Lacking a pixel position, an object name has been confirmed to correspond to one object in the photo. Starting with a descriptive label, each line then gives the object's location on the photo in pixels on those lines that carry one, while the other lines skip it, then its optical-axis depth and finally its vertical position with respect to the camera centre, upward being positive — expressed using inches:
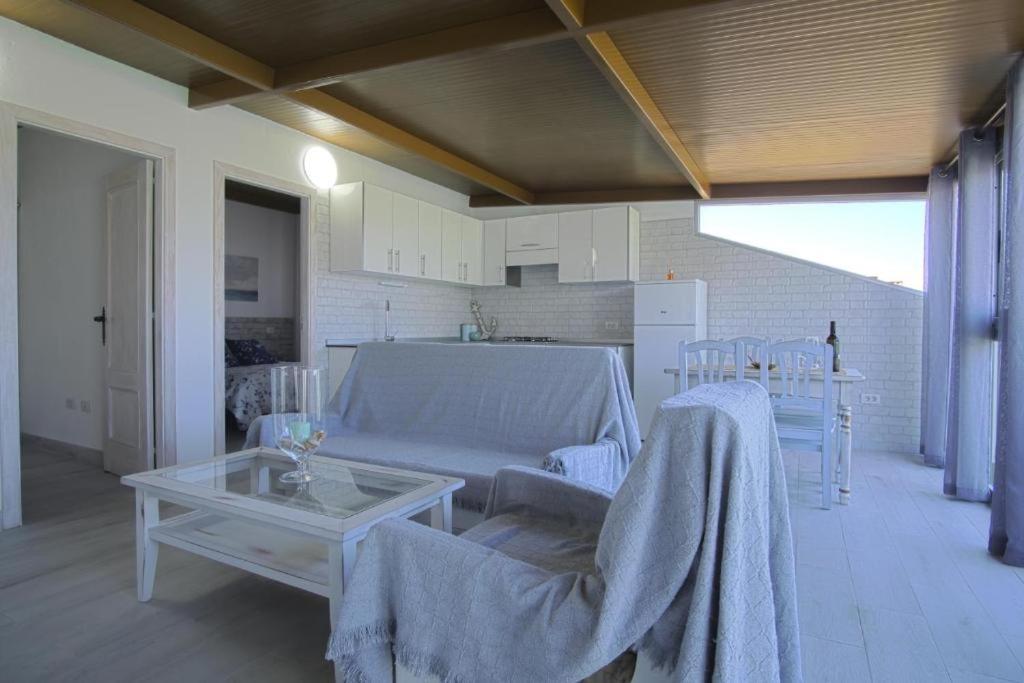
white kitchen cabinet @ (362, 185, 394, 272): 198.2 +32.8
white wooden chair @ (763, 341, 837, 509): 136.8 -17.9
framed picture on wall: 259.4 +20.1
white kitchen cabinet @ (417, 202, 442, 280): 228.5 +32.8
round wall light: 191.2 +51.3
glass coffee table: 69.5 -23.6
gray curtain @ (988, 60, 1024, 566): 108.2 -8.7
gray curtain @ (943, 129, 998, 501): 143.1 -0.6
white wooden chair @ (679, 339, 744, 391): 143.1 -9.6
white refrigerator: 215.2 -0.6
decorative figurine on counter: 278.5 +0.6
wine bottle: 155.5 -3.2
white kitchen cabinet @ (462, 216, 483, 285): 255.8 +32.7
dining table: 144.2 -21.1
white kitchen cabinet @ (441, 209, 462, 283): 242.5 +32.9
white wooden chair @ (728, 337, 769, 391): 140.9 -4.9
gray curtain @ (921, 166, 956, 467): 177.2 +8.0
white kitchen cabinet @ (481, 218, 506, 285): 262.7 +32.8
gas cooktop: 257.2 -6.1
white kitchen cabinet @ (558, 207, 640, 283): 236.2 +33.2
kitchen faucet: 228.5 +1.6
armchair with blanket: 43.3 -21.0
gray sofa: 105.6 -18.3
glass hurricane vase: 89.5 -13.7
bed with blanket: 193.0 -22.8
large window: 205.0 +36.1
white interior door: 151.6 -0.4
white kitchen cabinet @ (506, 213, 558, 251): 251.0 +40.2
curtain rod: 143.3 +52.6
